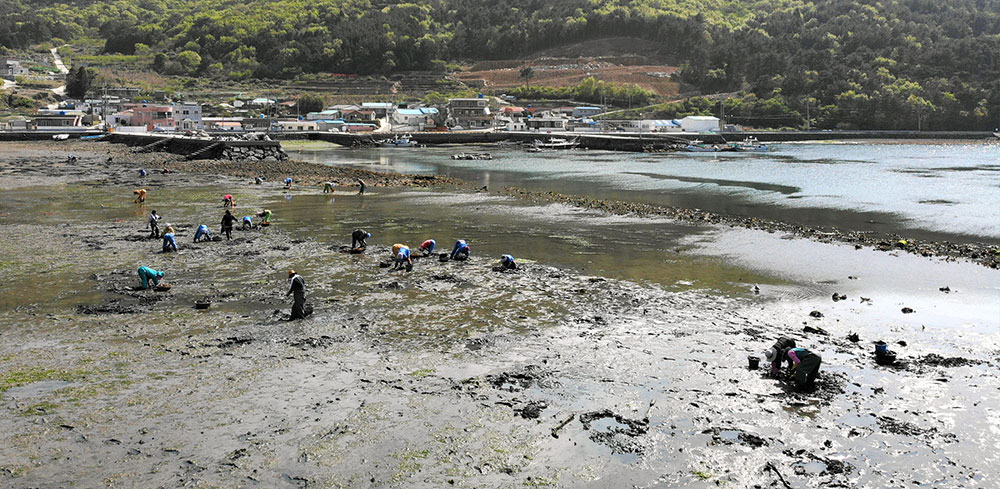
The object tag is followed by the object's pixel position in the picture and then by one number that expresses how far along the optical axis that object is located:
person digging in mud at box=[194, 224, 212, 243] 22.39
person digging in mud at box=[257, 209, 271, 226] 25.67
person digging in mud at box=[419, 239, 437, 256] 20.54
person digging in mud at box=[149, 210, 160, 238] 23.05
